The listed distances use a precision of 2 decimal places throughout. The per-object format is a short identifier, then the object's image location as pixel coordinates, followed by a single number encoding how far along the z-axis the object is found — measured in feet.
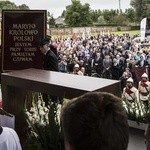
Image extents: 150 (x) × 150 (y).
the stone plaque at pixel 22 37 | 12.62
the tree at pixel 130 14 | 237.86
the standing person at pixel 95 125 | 3.41
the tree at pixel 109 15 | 238.50
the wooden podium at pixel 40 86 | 6.56
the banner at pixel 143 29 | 81.66
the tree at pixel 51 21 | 216.58
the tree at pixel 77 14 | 208.54
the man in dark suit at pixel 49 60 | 13.60
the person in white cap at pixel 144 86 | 30.94
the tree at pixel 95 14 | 240.96
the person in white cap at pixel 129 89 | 28.98
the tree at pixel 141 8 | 211.82
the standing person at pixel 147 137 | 4.08
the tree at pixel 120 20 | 222.69
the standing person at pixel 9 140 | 4.75
